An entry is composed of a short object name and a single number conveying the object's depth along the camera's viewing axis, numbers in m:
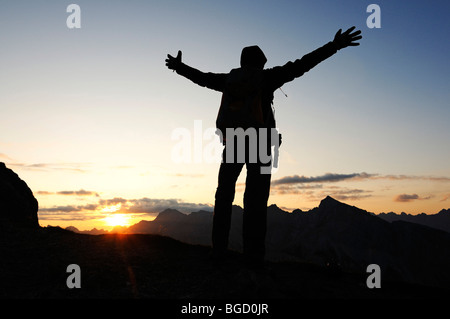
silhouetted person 6.54
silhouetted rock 11.33
